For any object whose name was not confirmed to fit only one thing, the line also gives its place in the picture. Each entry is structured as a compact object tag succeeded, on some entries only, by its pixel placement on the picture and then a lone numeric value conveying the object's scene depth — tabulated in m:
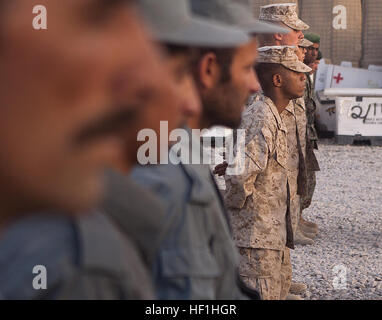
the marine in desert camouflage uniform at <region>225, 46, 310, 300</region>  6.45
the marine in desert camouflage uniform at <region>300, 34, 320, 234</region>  10.63
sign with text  22.32
